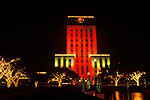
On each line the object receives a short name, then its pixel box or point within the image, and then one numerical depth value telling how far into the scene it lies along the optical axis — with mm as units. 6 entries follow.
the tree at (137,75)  49475
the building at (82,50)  82462
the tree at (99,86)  29125
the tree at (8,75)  42297
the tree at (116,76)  54081
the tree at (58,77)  58156
